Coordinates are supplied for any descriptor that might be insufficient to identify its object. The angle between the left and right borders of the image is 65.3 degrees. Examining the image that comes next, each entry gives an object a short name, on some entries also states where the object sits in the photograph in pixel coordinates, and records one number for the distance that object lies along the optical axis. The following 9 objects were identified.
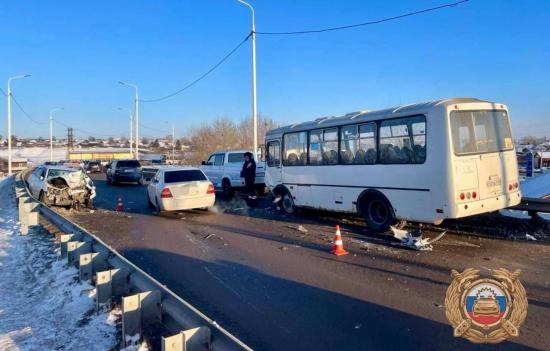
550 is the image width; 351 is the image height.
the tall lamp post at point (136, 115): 45.72
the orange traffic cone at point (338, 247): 8.31
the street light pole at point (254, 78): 21.27
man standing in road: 17.33
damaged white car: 16.78
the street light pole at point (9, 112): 39.47
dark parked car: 29.59
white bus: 8.63
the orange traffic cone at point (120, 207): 16.35
